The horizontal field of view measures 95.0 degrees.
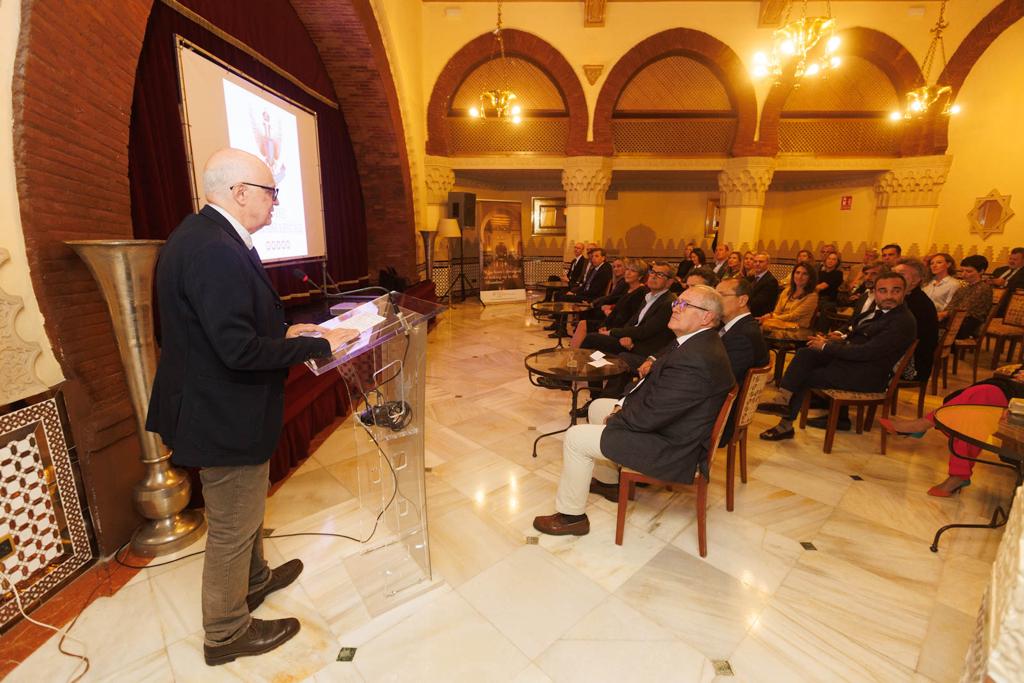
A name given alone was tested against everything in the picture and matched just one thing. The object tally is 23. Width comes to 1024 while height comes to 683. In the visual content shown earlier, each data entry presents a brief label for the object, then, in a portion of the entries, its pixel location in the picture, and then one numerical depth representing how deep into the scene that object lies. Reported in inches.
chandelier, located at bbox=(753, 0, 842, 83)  183.6
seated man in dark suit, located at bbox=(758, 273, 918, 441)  132.3
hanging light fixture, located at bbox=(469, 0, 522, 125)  289.7
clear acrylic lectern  72.9
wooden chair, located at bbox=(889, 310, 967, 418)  163.9
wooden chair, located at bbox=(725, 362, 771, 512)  105.7
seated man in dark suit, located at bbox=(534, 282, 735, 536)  84.9
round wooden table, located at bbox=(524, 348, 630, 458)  116.7
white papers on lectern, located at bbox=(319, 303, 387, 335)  66.5
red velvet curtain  124.9
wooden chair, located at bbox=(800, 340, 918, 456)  135.9
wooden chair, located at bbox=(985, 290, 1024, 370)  201.0
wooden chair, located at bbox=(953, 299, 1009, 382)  197.6
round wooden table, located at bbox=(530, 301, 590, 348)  226.8
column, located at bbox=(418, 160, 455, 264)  360.8
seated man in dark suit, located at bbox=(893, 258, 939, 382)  147.7
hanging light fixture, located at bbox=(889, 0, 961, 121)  255.4
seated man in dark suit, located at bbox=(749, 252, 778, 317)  214.2
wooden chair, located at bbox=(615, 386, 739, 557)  89.0
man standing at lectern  56.1
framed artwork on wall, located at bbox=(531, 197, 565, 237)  488.1
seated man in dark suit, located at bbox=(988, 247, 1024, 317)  227.5
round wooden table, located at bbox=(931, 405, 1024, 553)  80.5
